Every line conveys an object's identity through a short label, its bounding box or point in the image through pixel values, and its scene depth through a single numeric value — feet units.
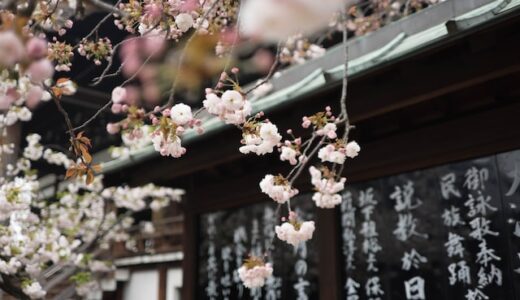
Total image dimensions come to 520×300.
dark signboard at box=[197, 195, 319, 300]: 18.03
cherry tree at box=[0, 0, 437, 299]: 7.58
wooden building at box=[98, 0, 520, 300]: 12.42
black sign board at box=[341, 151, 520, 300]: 13.25
